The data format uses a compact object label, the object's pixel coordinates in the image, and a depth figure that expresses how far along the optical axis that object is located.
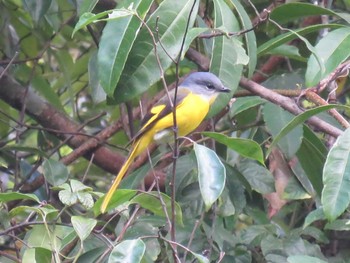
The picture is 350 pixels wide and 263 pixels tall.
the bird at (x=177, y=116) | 5.55
